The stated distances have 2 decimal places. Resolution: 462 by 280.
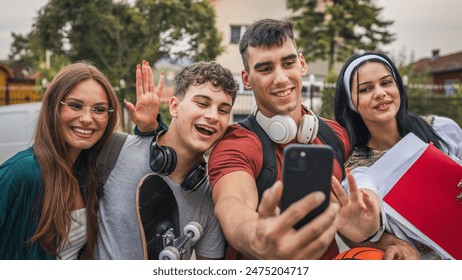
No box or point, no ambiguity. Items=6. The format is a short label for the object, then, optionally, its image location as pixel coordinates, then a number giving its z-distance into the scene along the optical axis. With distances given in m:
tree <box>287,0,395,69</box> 14.31
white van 3.99
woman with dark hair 1.72
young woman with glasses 1.46
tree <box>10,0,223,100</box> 11.02
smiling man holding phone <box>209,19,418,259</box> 1.29
